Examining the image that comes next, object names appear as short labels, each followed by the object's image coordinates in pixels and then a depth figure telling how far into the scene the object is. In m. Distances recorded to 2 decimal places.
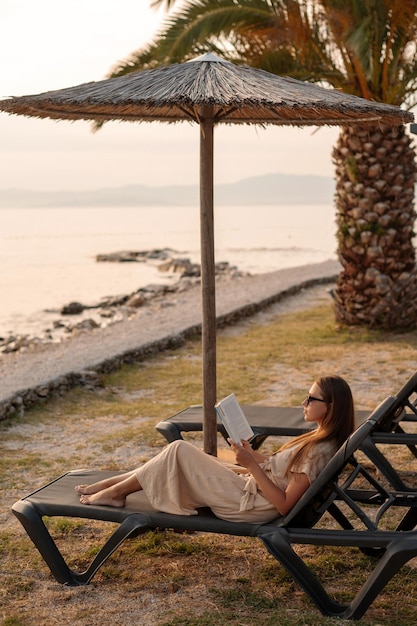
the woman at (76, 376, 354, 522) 4.13
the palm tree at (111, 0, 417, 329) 10.77
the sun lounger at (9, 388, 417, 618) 3.78
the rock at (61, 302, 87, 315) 19.39
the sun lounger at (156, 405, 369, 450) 5.98
